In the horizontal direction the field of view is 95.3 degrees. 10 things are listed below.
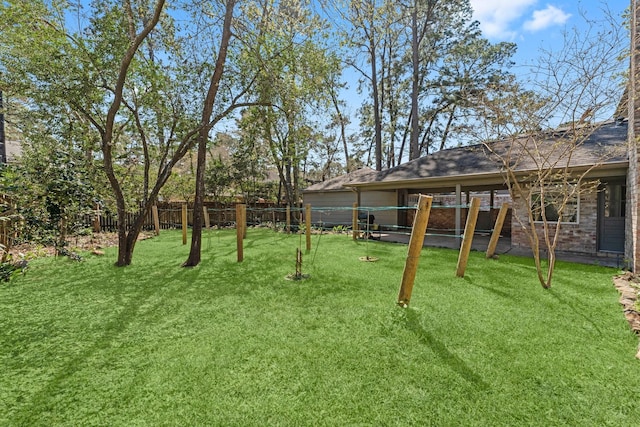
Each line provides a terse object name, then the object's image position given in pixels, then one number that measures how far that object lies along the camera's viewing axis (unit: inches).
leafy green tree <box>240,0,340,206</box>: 252.1
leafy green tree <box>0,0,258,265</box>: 207.5
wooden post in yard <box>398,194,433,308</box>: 129.6
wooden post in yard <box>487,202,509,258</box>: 241.0
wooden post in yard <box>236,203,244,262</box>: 247.5
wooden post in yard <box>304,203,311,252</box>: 304.5
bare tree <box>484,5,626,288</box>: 160.1
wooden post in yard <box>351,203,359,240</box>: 378.0
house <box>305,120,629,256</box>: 271.7
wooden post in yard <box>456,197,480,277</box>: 187.5
